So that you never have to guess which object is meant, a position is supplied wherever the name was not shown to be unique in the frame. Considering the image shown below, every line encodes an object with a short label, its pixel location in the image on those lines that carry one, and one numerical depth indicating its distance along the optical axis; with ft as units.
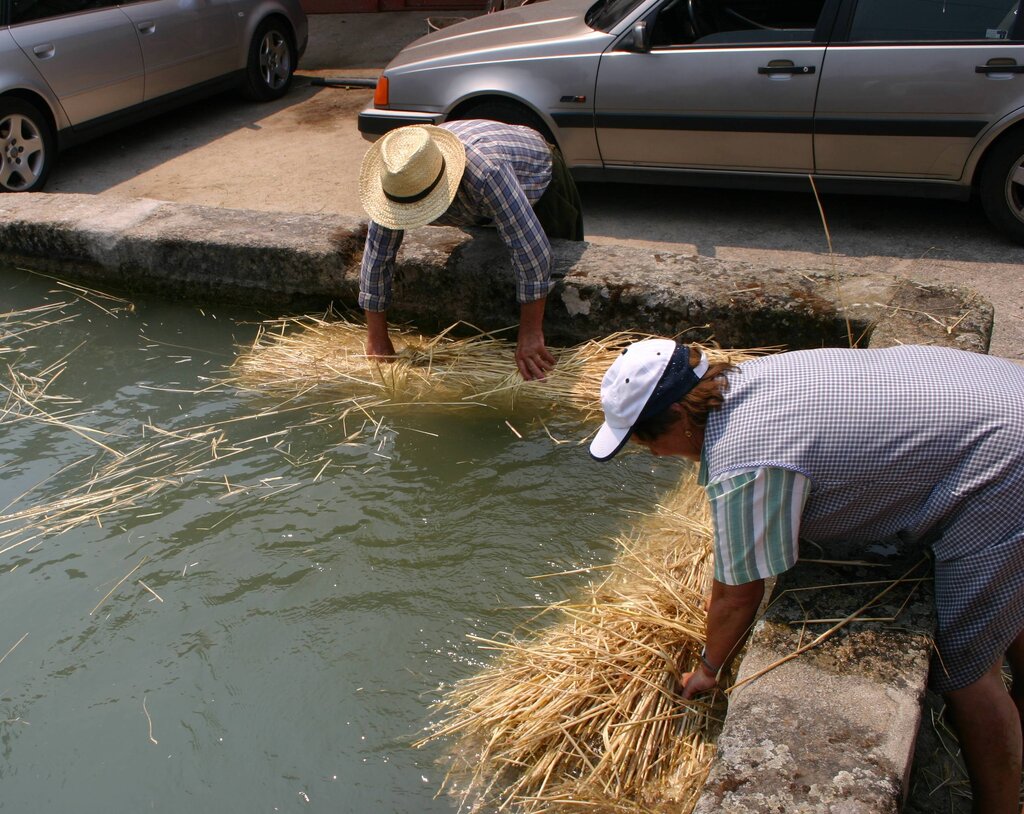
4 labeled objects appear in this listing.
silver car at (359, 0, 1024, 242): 18.22
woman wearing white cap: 7.51
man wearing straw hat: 12.89
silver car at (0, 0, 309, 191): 24.59
